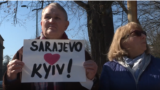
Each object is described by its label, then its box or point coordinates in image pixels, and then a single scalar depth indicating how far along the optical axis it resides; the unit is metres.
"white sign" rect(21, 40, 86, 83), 1.88
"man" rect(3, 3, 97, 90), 1.83
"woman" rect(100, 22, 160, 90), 2.08
